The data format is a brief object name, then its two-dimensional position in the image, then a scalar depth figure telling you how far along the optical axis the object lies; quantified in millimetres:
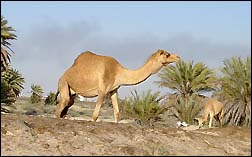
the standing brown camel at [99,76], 17000
